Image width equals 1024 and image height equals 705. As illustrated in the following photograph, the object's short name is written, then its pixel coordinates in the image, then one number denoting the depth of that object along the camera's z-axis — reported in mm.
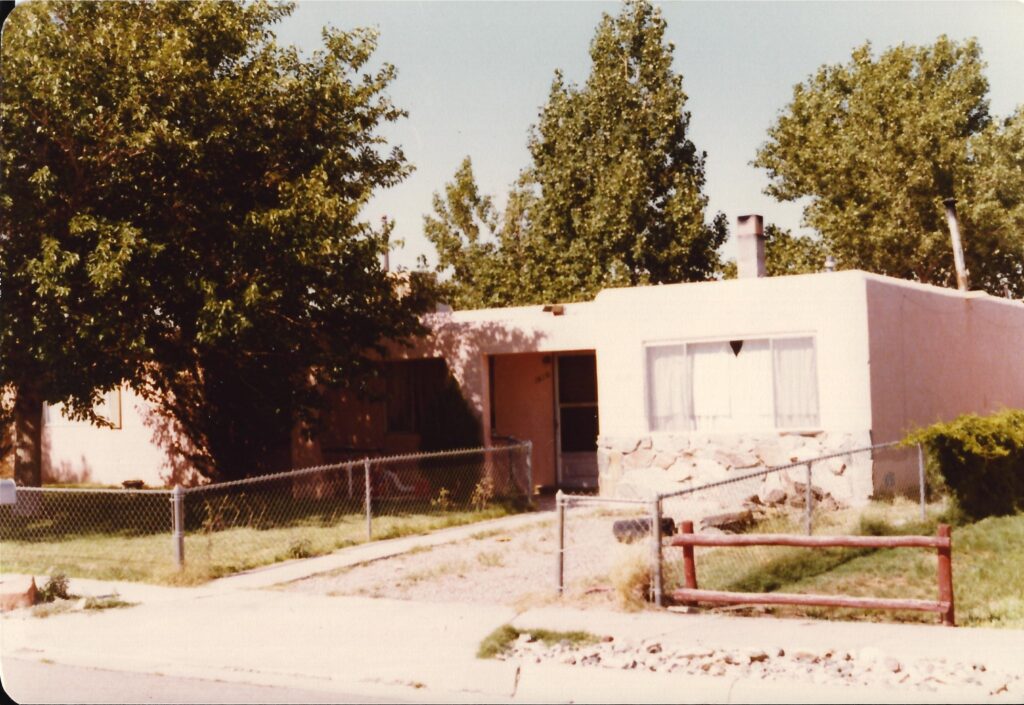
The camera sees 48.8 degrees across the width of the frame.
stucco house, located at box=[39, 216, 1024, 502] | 16000
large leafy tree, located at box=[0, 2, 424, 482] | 14469
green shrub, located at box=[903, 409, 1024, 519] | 13609
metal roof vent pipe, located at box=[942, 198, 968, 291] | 27183
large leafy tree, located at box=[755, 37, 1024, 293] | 31922
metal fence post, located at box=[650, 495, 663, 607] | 9477
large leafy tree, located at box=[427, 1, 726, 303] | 28234
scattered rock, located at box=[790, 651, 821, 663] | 7730
